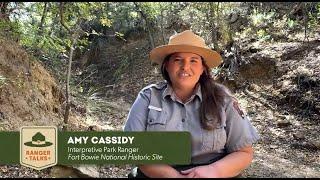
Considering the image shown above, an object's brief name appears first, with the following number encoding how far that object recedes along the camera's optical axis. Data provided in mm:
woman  1907
